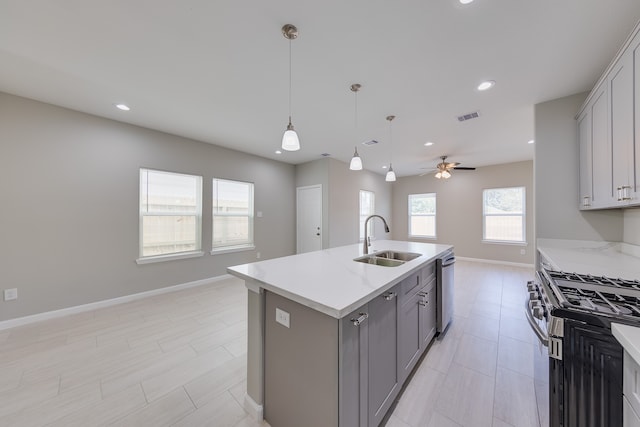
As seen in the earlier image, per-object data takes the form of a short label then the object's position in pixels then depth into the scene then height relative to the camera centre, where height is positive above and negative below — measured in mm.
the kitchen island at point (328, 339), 1072 -716
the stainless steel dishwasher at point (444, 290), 2279 -809
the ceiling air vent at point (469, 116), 3023 +1393
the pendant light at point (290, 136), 1706 +655
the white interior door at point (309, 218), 5500 -97
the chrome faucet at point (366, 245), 2337 -331
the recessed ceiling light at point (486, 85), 2324 +1399
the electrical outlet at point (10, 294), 2581 -956
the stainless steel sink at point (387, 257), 2179 -444
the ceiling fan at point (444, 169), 4859 +1020
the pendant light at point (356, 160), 2421 +651
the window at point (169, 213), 3625 +10
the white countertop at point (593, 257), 1605 -387
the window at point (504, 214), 5641 +34
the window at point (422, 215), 7023 -4
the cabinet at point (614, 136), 1493 +650
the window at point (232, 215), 4500 -25
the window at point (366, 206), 6534 +269
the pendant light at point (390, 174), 3150 +602
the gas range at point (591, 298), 876 -396
